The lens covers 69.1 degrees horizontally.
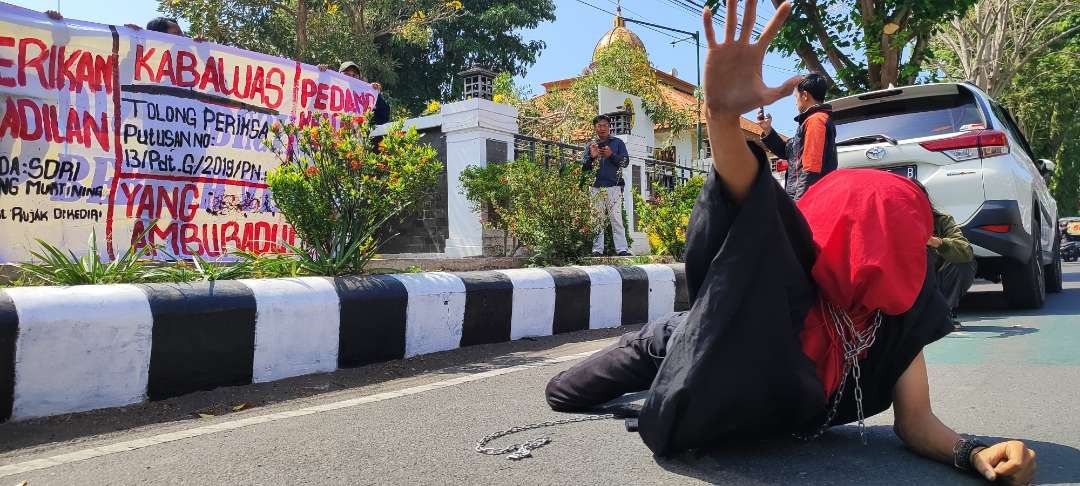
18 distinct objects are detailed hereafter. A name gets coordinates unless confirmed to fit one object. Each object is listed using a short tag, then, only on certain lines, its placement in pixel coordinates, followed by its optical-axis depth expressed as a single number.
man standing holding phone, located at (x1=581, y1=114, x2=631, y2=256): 8.03
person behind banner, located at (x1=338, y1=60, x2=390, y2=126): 7.23
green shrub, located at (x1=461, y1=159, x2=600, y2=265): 6.73
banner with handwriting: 4.71
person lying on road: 1.92
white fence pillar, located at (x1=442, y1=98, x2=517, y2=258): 8.43
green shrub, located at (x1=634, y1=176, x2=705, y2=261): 7.66
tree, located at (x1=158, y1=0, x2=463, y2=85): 17.48
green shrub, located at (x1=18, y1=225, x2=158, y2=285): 3.49
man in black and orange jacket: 4.47
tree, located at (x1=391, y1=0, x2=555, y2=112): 27.00
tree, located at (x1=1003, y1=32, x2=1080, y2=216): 22.98
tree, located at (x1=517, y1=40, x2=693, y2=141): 19.58
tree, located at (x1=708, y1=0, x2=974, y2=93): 10.92
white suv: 5.45
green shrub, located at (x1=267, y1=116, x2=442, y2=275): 4.43
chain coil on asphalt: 2.38
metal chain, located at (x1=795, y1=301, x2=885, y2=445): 2.15
